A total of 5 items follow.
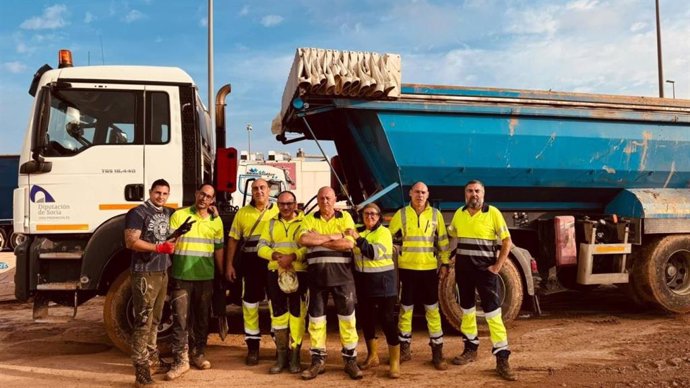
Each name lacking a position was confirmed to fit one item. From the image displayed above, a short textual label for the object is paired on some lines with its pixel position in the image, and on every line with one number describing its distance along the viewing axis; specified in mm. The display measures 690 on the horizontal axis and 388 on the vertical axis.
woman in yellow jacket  4594
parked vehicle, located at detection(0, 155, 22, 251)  17641
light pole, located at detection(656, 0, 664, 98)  12853
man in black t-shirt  4348
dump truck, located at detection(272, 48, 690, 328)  5680
